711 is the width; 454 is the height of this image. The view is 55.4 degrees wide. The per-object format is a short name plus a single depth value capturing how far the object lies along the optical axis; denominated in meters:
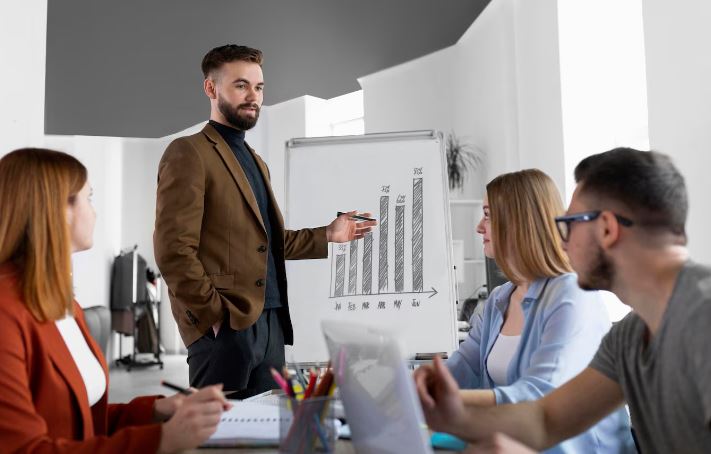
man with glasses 1.05
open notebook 1.22
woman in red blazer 0.98
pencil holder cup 0.92
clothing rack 8.31
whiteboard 2.79
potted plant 6.23
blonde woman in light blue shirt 1.54
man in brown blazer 2.17
